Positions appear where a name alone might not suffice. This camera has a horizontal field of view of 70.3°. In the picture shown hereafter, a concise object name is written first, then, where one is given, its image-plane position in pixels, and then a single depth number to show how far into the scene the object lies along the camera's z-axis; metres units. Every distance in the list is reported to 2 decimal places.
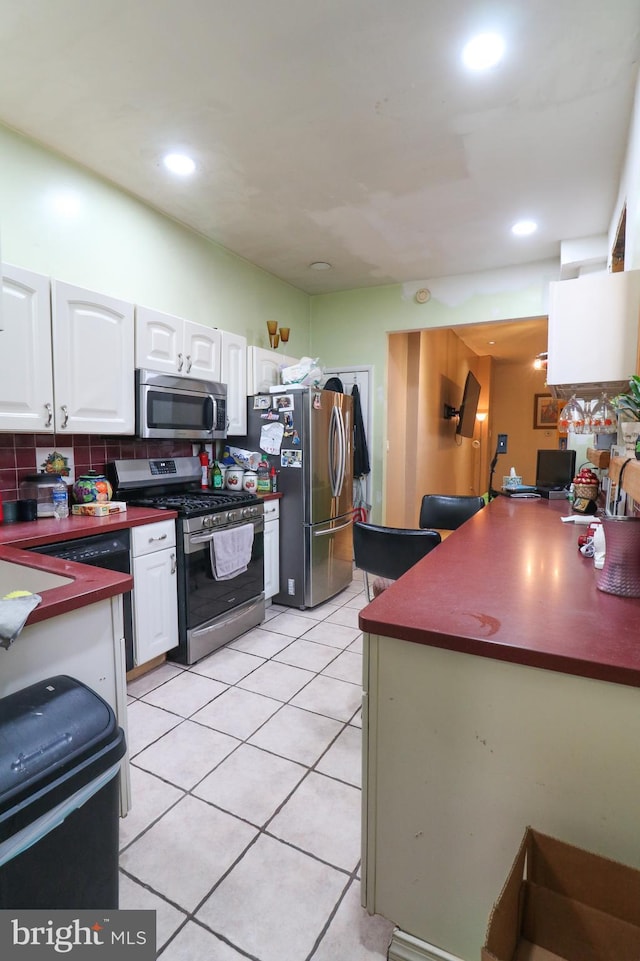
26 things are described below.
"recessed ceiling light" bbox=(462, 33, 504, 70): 1.68
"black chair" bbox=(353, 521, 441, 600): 2.02
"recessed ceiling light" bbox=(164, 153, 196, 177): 2.40
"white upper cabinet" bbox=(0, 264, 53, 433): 2.00
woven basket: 2.68
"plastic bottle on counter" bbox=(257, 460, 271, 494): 3.44
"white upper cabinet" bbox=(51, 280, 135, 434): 2.21
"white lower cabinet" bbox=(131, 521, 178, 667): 2.35
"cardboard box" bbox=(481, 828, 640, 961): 0.79
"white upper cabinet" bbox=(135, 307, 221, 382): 2.64
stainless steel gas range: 2.59
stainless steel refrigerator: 3.34
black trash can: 0.82
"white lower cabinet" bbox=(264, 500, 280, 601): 3.34
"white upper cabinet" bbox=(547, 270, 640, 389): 1.99
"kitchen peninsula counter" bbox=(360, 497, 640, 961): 0.89
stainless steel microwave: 2.64
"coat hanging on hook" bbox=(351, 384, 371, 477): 4.35
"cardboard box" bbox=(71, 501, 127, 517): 2.37
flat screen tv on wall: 6.39
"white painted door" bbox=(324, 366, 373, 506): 4.40
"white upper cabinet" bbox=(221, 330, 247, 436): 3.31
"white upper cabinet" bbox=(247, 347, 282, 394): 3.54
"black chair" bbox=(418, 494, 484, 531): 3.11
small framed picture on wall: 8.10
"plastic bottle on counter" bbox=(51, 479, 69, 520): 2.30
